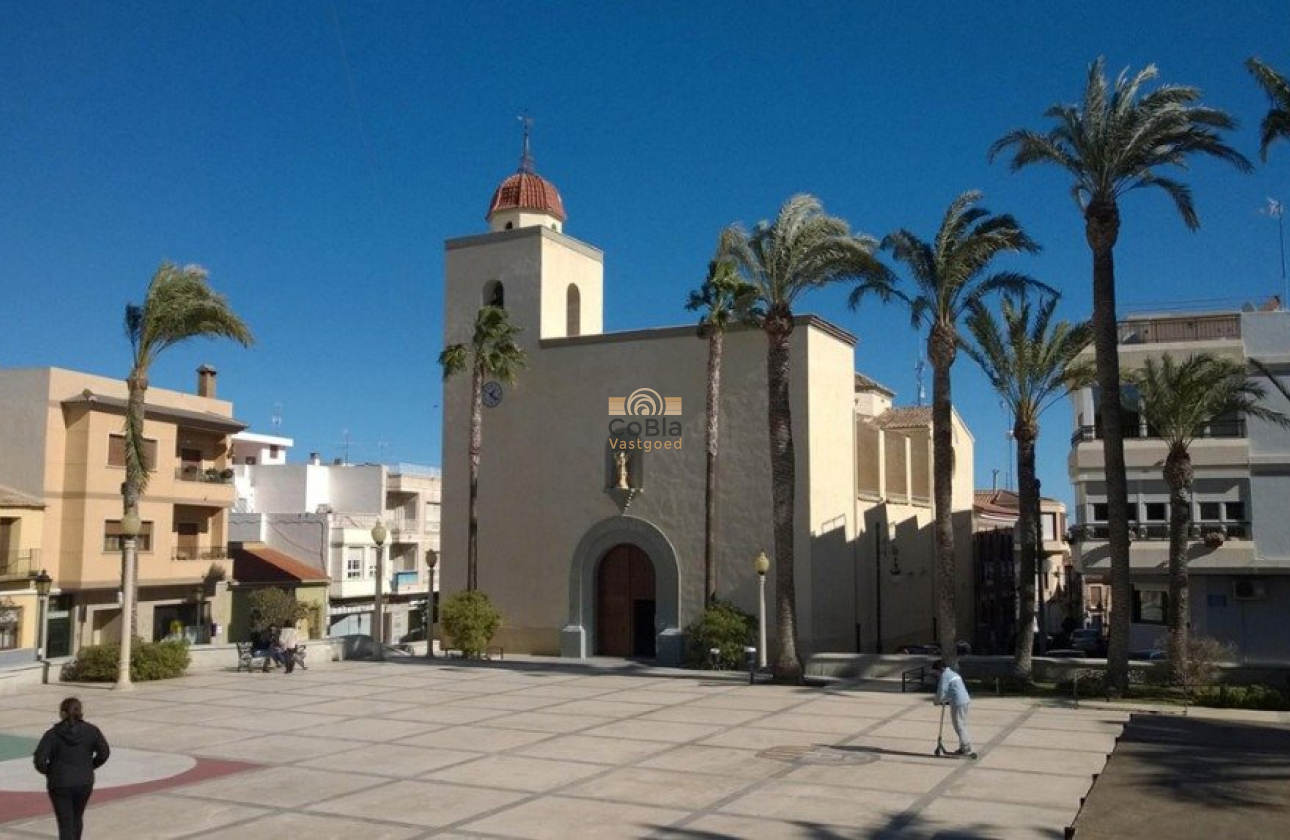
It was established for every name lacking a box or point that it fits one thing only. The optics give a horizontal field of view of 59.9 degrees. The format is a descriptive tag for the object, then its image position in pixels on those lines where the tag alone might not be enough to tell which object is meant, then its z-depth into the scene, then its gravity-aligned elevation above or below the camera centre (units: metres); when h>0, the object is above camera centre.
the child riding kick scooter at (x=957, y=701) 16.50 -2.05
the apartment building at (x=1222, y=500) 31.45 +1.77
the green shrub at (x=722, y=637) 30.59 -2.08
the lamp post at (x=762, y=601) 28.36 -1.05
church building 33.03 +2.79
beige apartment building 37.44 +2.24
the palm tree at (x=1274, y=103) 19.59 +7.98
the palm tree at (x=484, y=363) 35.59 +6.31
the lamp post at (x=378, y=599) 31.52 -1.13
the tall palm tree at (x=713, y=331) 32.12 +6.64
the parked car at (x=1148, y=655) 29.90 -2.54
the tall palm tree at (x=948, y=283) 25.94 +6.44
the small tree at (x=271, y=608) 45.56 -1.97
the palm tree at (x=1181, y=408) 25.83 +3.67
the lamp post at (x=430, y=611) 34.53 -1.62
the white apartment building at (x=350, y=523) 56.41 +1.89
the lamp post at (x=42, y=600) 28.33 -1.09
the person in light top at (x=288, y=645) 29.59 -2.27
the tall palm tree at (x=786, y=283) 27.84 +6.98
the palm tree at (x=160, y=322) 27.92 +5.96
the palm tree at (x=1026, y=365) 27.06 +4.82
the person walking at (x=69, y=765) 10.34 -1.90
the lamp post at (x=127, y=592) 25.25 -0.75
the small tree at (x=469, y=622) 33.56 -1.86
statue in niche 34.59 +2.65
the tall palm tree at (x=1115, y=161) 23.19 +8.46
